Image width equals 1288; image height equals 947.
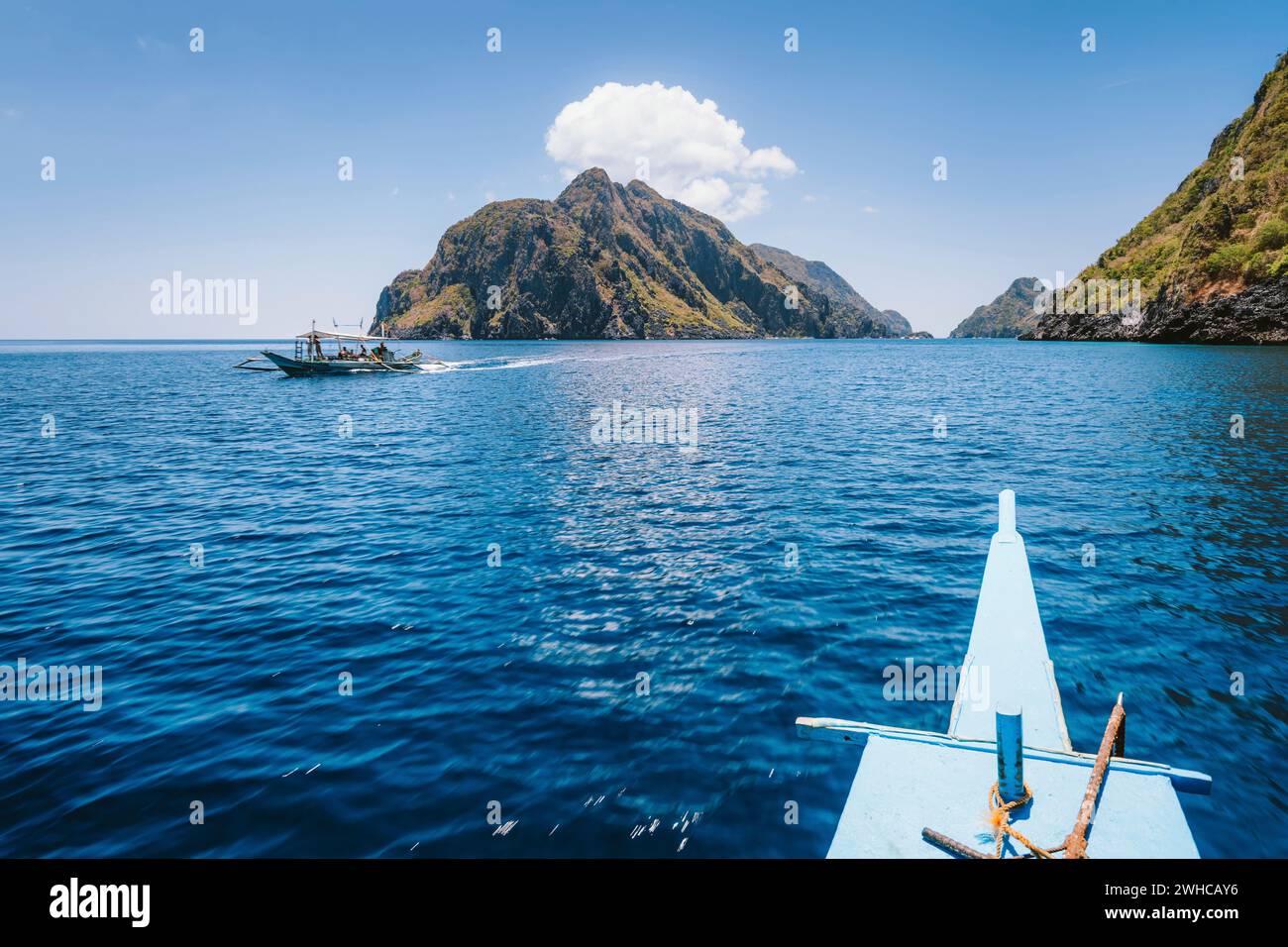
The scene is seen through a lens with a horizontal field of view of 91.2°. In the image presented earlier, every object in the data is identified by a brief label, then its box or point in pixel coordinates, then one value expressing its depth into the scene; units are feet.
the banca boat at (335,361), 293.23
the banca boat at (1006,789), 21.40
